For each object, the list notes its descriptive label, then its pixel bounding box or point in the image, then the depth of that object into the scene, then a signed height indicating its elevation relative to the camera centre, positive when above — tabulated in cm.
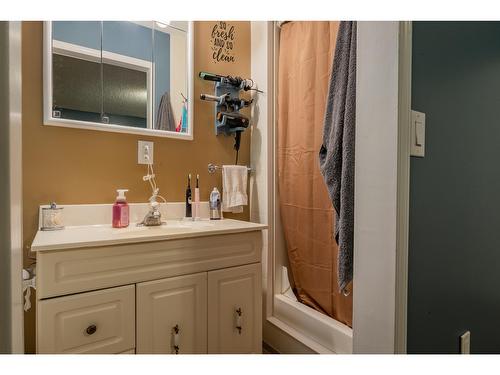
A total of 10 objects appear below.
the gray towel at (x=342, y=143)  92 +13
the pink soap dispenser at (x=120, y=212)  131 -15
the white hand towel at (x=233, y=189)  171 -6
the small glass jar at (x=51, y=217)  123 -17
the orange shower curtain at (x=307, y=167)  146 +8
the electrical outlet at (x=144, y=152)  150 +14
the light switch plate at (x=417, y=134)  67 +11
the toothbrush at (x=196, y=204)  160 -14
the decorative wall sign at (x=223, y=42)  175 +87
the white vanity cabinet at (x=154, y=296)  91 -44
